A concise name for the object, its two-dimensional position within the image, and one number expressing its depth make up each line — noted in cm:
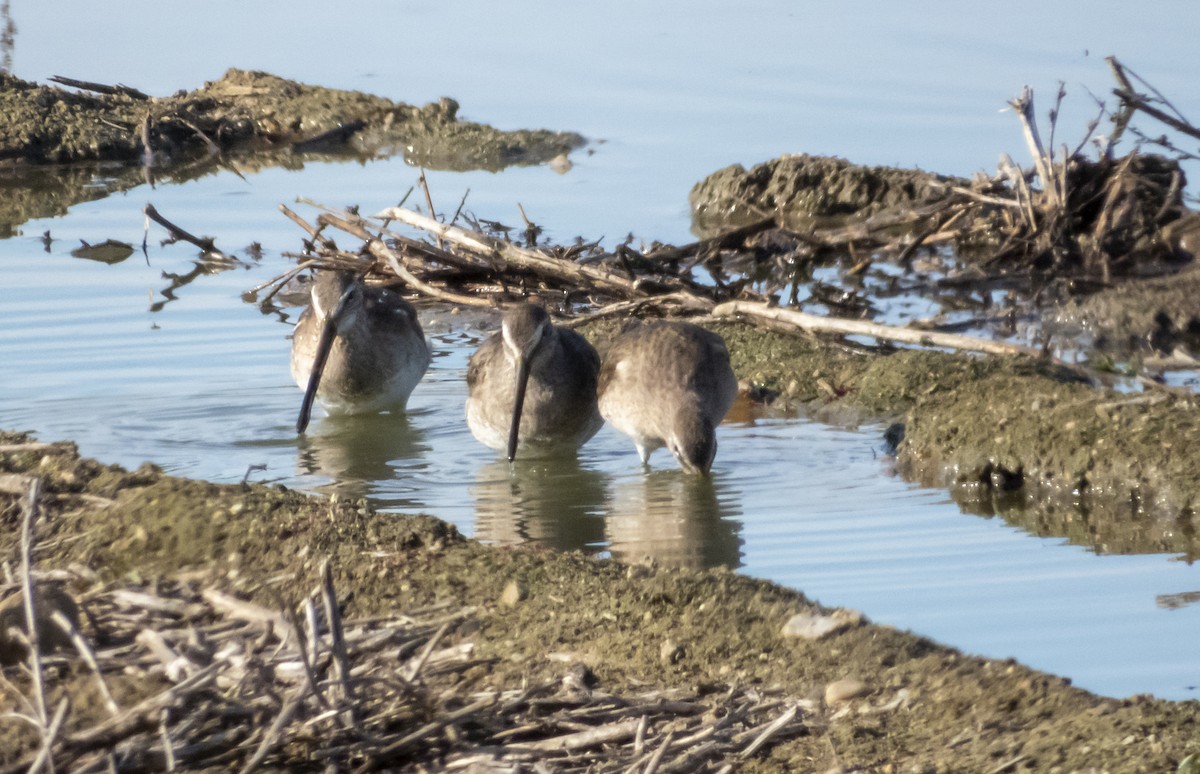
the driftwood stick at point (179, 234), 2150
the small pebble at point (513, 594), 995
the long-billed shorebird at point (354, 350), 1700
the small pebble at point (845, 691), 853
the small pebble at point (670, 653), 911
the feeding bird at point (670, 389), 1453
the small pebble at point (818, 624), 930
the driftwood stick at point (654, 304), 1856
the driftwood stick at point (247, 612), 717
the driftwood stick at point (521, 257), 1928
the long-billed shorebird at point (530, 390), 1547
